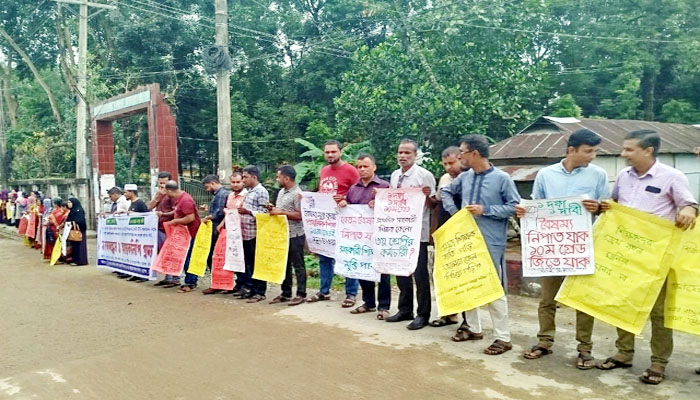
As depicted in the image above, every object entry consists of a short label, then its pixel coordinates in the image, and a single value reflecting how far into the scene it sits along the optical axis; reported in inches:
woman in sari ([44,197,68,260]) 456.8
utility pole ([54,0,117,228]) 689.0
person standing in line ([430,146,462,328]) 218.8
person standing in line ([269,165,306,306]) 273.1
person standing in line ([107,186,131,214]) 414.6
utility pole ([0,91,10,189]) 1067.3
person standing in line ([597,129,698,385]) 155.6
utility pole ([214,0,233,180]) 454.9
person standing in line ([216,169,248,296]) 295.8
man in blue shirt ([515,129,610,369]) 170.6
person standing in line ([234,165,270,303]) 287.6
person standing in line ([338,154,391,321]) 237.5
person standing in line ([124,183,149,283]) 369.7
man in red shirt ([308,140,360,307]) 253.9
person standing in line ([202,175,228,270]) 308.7
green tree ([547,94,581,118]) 648.4
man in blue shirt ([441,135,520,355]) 187.2
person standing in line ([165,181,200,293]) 322.3
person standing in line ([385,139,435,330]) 219.6
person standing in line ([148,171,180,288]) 338.0
